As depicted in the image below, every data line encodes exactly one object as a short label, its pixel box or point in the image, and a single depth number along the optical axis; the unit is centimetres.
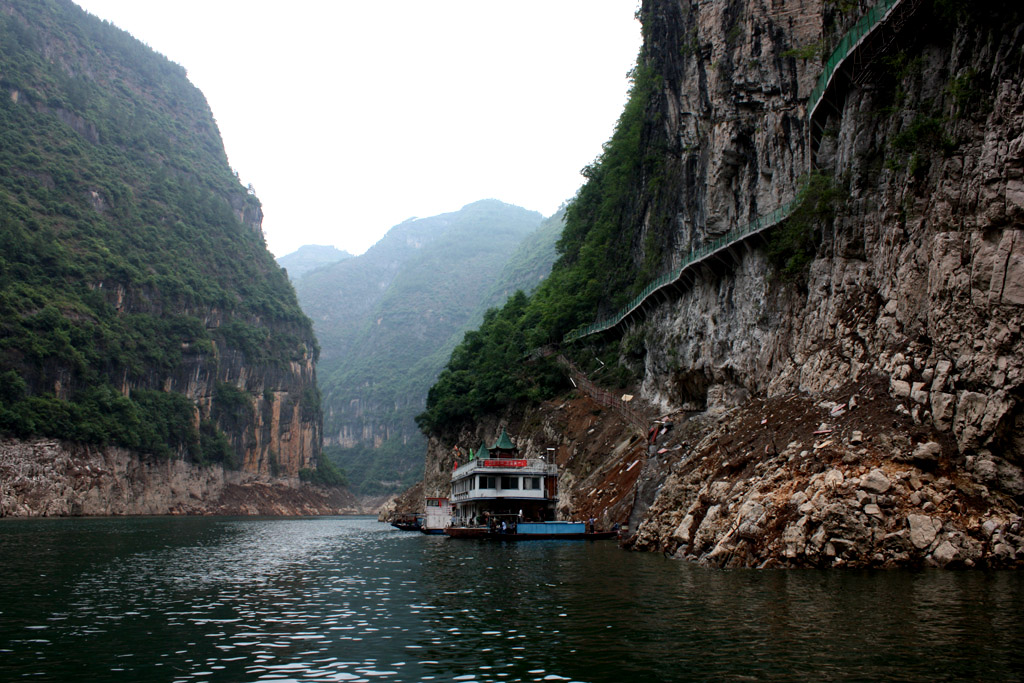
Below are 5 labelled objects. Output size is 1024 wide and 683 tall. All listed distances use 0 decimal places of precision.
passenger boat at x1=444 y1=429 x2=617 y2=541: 5644
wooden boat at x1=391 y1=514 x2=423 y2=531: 7712
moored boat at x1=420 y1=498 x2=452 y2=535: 6581
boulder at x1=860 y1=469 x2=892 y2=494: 2430
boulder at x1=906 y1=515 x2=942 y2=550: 2308
